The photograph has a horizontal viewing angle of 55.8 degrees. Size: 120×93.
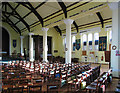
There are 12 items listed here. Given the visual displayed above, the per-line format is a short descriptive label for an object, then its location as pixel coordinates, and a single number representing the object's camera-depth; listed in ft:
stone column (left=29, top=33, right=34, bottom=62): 66.98
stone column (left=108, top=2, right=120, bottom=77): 23.57
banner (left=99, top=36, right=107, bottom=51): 51.55
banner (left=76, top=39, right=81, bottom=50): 62.90
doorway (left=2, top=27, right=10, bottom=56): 76.48
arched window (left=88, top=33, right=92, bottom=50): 58.09
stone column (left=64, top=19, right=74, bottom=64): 40.81
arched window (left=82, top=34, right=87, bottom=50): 60.56
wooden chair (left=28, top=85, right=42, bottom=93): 17.21
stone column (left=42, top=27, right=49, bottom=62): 56.03
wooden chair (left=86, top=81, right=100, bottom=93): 14.07
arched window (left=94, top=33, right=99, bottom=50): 55.31
